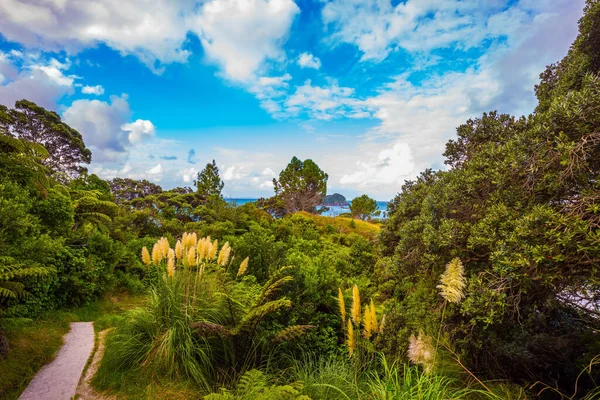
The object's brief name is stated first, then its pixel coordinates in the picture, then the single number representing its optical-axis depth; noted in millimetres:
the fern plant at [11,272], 3927
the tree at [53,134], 24484
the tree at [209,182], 30141
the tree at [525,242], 2963
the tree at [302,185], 41938
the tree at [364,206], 41781
